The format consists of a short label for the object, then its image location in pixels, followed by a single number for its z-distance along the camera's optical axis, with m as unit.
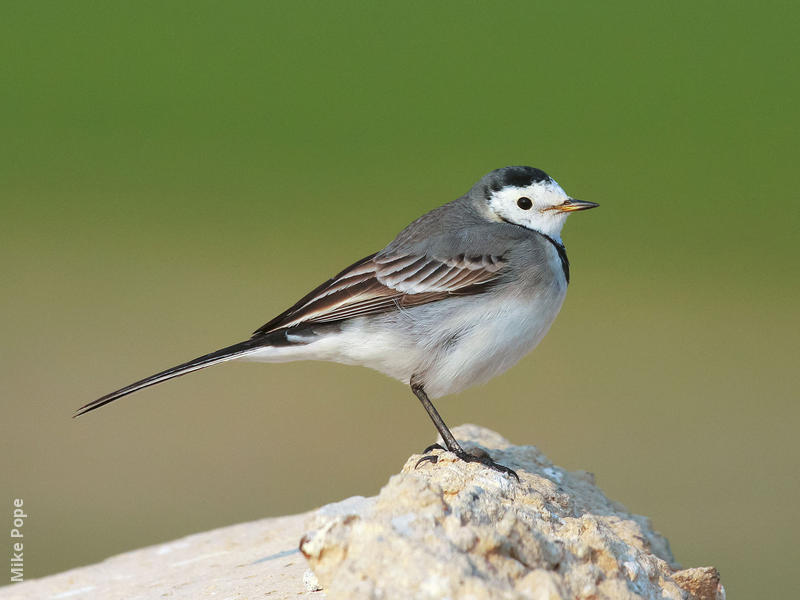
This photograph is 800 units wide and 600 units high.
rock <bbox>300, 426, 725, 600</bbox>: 7.16
